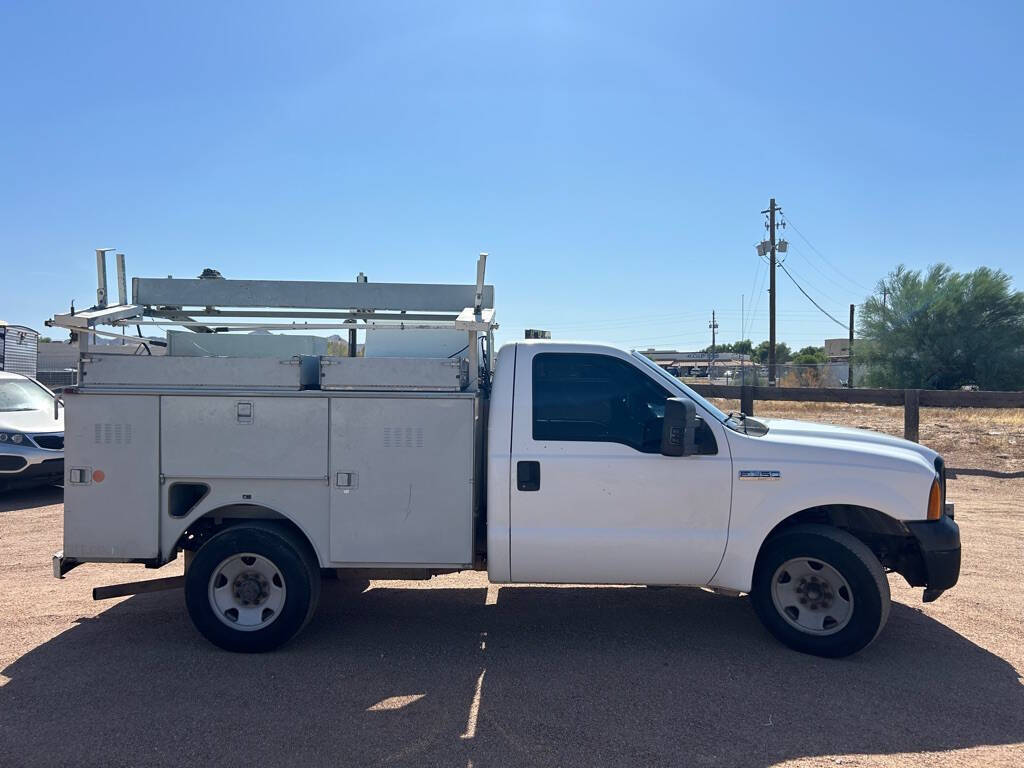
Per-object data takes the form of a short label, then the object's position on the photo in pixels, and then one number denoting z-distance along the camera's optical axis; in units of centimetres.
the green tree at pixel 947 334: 2938
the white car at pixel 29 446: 1004
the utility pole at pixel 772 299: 3480
